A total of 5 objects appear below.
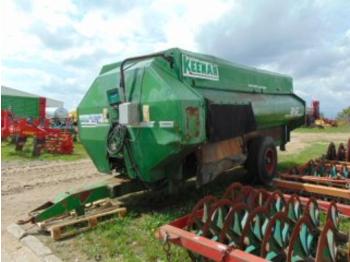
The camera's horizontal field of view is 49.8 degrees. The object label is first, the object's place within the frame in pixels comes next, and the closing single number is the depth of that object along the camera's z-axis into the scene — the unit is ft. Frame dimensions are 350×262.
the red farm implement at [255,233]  9.60
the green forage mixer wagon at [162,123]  14.62
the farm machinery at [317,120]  80.65
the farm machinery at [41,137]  41.55
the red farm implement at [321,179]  16.85
